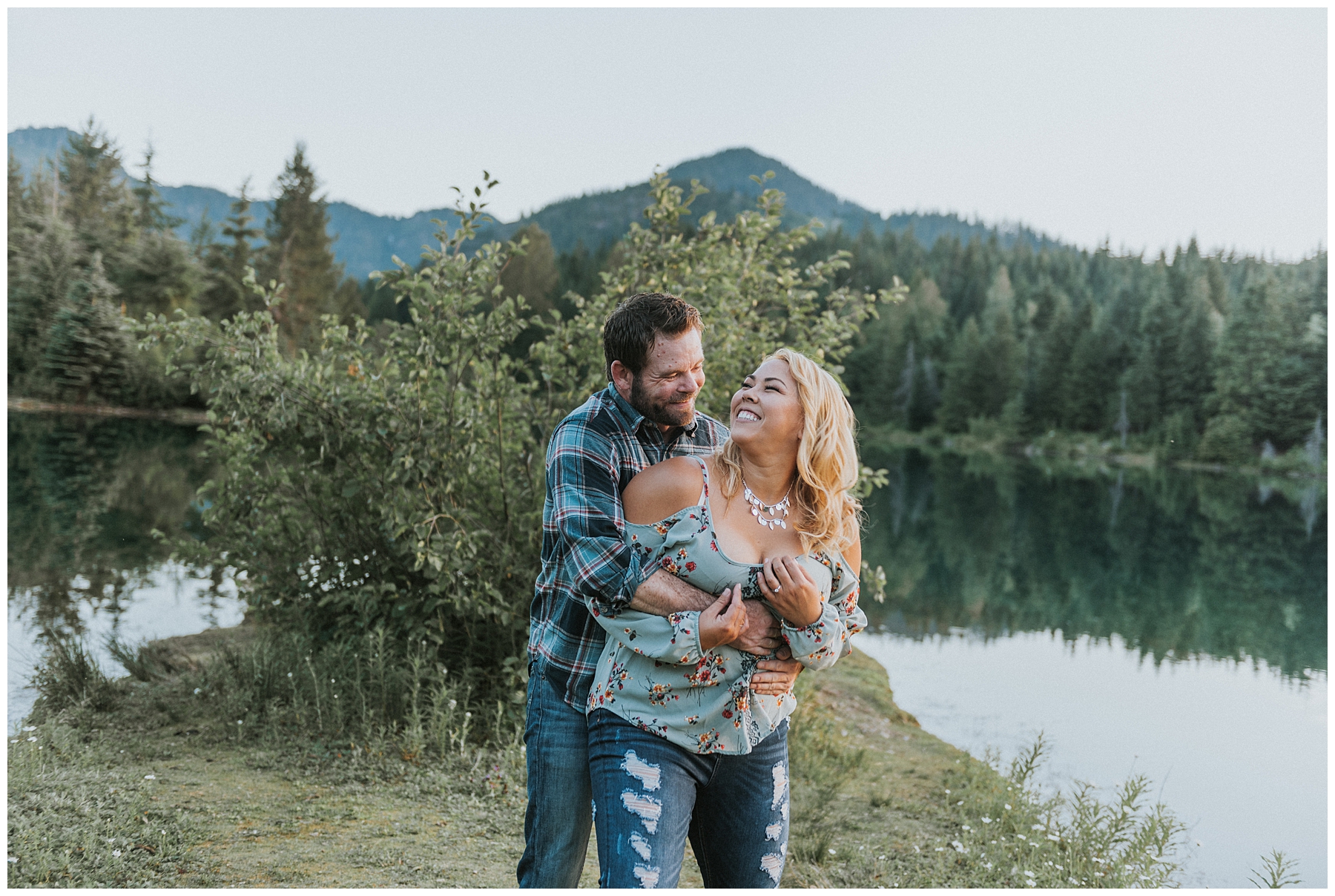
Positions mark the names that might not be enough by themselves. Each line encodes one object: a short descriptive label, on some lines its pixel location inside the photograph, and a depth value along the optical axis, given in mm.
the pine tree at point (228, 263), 44938
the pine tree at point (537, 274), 54594
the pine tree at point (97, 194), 43562
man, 2332
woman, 2240
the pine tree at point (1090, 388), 62750
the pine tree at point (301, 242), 47719
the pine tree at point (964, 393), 68688
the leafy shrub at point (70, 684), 5969
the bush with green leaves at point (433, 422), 5539
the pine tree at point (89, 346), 35812
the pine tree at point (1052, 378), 64625
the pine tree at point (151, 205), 56000
